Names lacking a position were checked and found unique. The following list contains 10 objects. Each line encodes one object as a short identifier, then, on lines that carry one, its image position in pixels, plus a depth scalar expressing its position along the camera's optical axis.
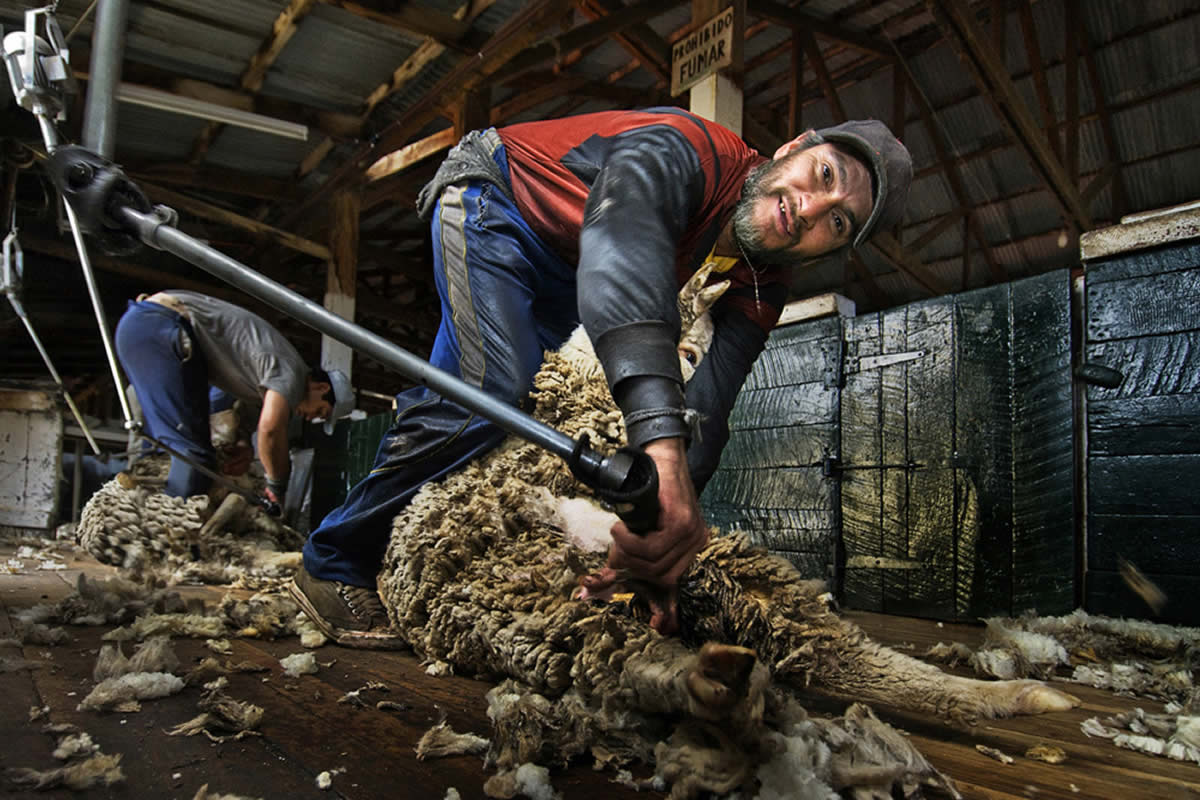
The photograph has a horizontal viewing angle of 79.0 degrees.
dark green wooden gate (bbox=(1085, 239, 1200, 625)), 2.87
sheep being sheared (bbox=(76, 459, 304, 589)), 3.27
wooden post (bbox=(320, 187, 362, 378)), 6.05
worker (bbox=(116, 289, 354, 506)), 3.83
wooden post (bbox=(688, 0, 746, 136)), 3.25
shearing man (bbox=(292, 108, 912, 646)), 1.22
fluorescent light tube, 4.42
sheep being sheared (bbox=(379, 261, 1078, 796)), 0.97
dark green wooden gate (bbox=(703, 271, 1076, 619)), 3.22
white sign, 3.23
